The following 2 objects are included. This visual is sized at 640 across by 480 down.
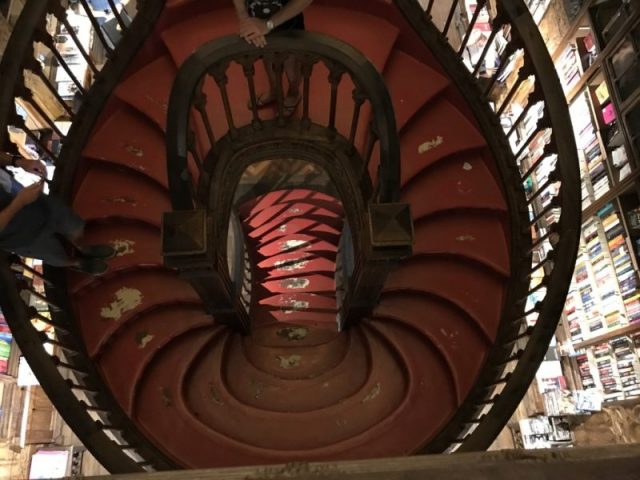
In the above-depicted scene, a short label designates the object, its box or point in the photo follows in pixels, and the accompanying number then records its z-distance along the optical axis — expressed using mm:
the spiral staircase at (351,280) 2809
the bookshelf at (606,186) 3552
